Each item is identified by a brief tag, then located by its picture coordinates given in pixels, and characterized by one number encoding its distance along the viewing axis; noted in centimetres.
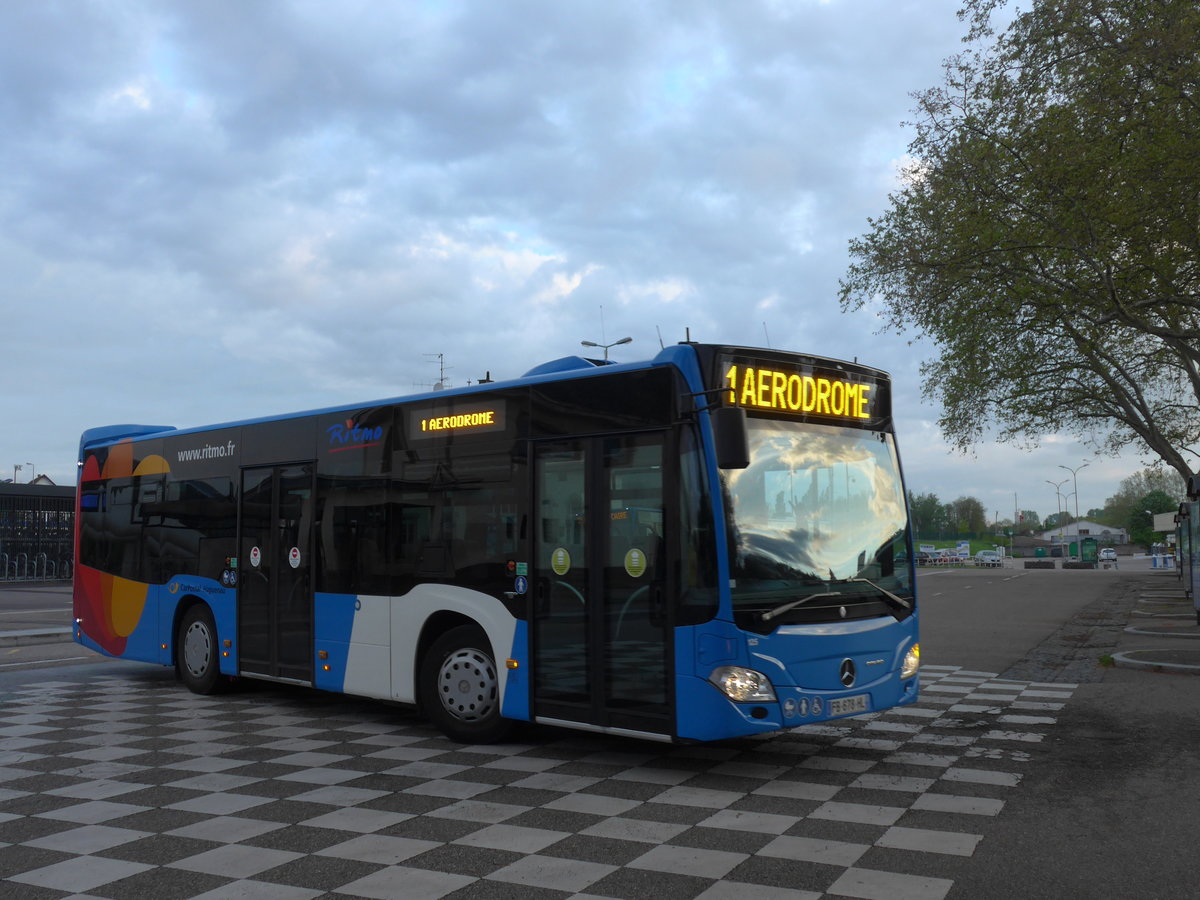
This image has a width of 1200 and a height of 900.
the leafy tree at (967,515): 17212
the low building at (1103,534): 17088
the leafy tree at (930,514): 15288
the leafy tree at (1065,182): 1537
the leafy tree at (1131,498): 13250
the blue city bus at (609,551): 702
